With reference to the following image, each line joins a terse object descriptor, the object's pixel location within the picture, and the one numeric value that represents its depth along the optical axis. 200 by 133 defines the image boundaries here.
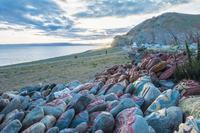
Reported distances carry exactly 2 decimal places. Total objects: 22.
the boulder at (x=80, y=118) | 2.33
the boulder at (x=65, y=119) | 2.30
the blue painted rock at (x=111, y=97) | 2.70
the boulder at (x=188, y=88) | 2.57
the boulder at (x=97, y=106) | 2.47
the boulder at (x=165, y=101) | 2.33
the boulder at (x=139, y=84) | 2.87
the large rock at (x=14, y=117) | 2.44
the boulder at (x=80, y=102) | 2.49
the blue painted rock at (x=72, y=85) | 3.66
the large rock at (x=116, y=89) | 2.94
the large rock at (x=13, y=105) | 2.69
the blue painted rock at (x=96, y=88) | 3.15
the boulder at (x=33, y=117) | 2.38
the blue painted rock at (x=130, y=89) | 2.90
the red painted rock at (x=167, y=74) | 3.17
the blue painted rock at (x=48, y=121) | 2.27
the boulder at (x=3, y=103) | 2.78
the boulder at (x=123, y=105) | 2.32
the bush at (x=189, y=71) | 3.01
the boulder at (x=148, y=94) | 2.54
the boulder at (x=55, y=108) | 2.48
